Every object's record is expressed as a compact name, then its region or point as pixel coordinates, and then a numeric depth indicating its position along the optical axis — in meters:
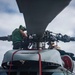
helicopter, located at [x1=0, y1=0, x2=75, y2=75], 1.83
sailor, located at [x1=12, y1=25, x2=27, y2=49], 4.72
